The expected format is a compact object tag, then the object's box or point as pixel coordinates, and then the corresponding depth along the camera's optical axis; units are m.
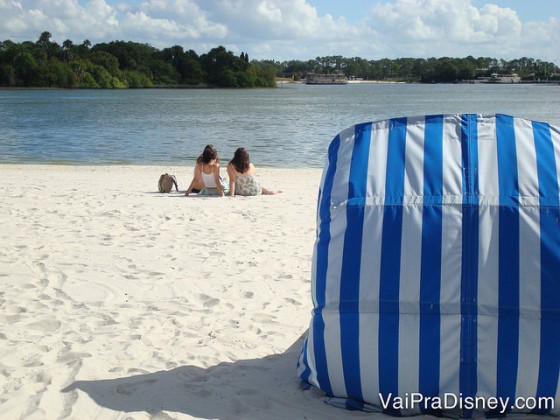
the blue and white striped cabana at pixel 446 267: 3.30
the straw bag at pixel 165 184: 11.84
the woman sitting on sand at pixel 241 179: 11.38
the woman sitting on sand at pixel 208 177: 11.39
